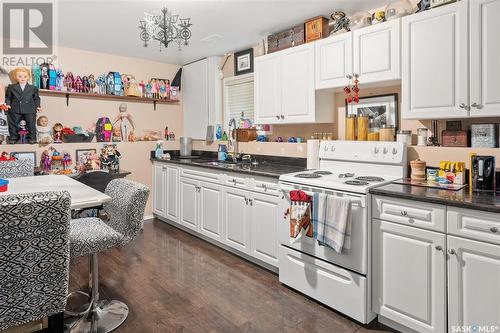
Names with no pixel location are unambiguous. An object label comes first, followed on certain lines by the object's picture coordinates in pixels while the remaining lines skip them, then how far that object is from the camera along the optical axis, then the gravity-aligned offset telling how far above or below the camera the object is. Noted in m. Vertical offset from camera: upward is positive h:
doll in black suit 3.73 +0.66
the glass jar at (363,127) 2.81 +0.27
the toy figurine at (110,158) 4.38 +0.01
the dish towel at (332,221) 2.17 -0.43
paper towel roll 3.10 +0.04
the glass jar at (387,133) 2.68 +0.21
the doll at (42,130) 3.99 +0.35
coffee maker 2.02 -0.10
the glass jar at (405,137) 2.56 +0.17
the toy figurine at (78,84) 4.21 +0.97
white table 1.82 -0.20
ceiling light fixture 2.51 +1.04
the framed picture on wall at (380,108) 2.77 +0.44
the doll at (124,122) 4.70 +0.54
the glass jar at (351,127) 2.87 +0.27
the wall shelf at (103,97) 4.08 +0.86
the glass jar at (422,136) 2.53 +0.17
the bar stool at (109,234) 1.96 -0.47
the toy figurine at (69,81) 4.15 +1.00
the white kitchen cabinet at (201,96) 4.71 +0.96
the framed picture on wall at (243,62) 4.21 +1.29
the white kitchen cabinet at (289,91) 3.08 +0.69
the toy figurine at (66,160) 4.11 -0.01
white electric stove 2.14 -0.53
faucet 4.16 +0.25
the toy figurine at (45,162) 3.93 -0.04
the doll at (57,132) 4.12 +0.34
